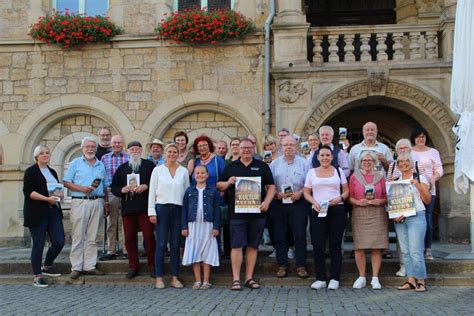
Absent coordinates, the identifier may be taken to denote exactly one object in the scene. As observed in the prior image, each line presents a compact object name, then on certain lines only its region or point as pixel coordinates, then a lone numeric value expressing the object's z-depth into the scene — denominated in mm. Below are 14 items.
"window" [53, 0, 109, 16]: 12930
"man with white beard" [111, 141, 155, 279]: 7523
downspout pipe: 11812
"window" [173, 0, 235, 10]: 12719
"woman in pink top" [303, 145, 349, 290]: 6906
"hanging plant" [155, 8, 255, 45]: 11969
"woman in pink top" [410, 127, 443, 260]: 7570
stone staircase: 7207
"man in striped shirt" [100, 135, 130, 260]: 8156
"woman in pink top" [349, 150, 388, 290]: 6883
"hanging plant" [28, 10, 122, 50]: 12273
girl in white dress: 7082
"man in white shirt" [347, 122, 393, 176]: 7328
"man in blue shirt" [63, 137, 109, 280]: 7699
